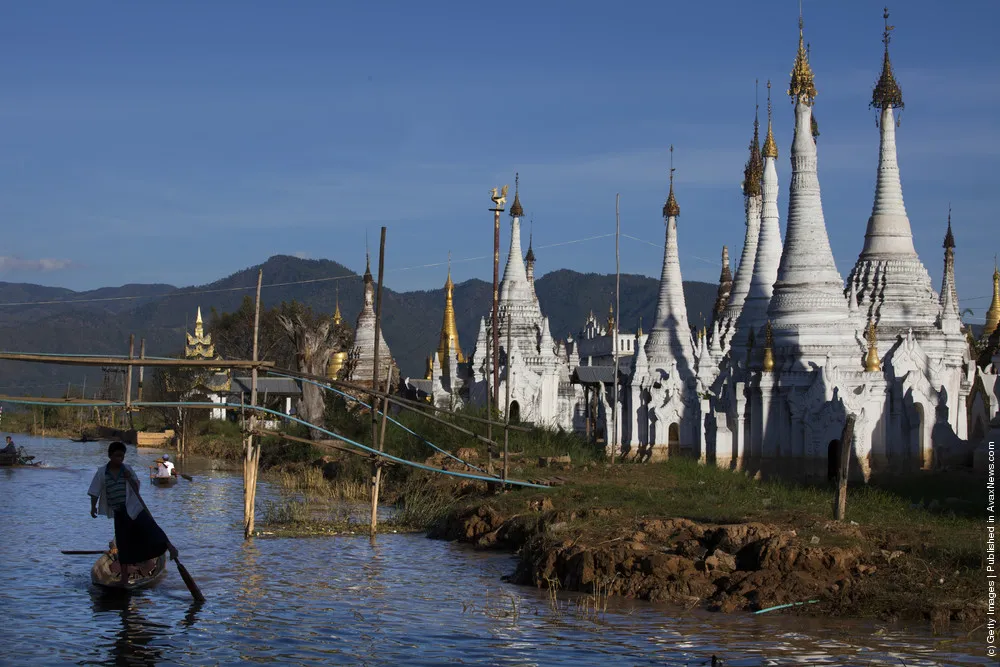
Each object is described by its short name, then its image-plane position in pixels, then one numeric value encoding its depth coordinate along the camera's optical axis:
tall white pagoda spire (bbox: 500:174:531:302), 53.62
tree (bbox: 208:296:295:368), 88.25
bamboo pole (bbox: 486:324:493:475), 25.55
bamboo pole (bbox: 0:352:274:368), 16.36
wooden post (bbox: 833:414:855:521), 19.33
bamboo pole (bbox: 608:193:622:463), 39.14
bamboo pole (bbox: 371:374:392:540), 22.58
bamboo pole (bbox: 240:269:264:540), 20.92
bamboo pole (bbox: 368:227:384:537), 22.84
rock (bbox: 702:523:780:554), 17.48
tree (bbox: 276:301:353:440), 50.91
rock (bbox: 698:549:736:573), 17.09
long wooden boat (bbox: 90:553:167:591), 17.06
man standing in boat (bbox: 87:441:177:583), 15.88
